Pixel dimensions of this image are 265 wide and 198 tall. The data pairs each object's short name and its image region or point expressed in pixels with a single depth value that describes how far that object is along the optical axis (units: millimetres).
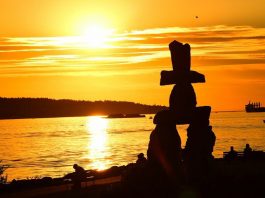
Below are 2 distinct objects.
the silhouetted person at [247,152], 43841
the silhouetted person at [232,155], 43094
